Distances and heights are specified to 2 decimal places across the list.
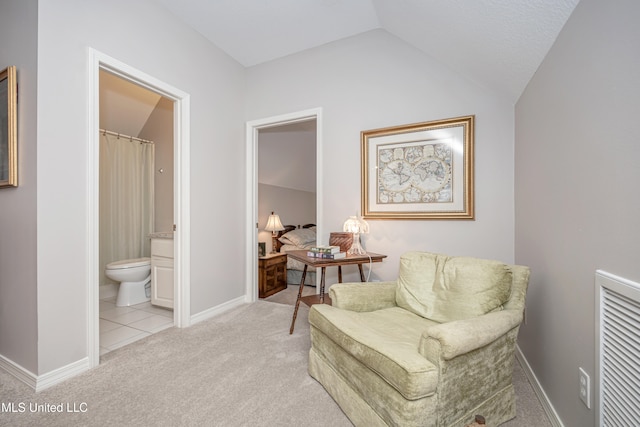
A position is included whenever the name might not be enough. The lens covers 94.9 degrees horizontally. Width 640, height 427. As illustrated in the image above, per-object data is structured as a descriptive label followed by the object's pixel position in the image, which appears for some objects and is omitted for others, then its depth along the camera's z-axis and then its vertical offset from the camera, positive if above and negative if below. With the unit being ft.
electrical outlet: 3.62 -2.20
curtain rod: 11.38 +3.18
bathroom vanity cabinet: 9.49 -1.90
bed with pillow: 12.74 -1.45
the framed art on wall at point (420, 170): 7.48 +1.19
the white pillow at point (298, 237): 14.02 -1.13
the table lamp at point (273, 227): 14.53 -0.64
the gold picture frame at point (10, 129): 5.55 +1.63
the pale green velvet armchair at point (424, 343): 3.65 -1.91
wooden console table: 7.11 -1.18
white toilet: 10.02 -2.24
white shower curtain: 11.46 +0.67
